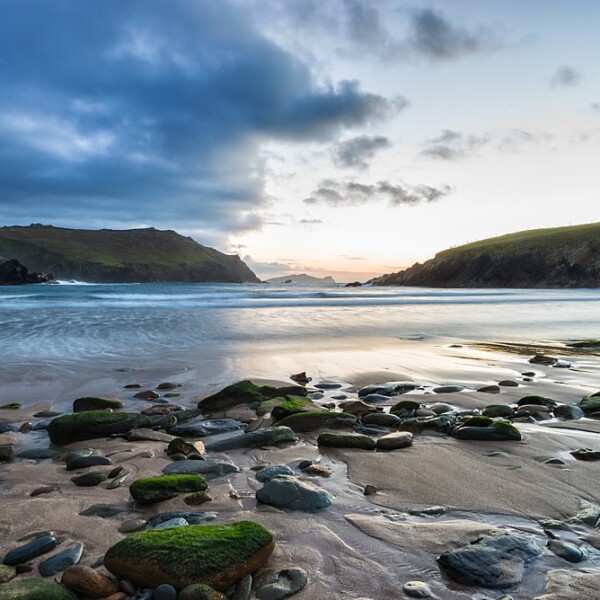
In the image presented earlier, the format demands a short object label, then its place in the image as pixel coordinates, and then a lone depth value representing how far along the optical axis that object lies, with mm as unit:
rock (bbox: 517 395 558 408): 6624
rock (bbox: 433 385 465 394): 7643
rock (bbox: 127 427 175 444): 5336
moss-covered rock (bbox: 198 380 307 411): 6953
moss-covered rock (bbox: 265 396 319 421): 6102
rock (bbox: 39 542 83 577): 2664
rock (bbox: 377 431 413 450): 4891
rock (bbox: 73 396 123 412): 6699
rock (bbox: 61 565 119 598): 2432
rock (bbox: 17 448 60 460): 4797
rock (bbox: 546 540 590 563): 2754
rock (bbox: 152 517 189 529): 3106
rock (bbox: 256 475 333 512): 3523
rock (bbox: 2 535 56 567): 2764
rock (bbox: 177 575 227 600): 2330
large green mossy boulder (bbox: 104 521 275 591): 2486
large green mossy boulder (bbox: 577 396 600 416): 6141
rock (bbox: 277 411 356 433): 5660
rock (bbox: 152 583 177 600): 2361
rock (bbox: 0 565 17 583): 2561
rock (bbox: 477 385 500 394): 7566
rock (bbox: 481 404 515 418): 6176
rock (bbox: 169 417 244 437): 5664
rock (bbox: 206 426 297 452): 5023
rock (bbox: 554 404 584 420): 6016
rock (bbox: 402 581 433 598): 2471
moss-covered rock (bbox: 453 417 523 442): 5082
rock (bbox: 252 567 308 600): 2479
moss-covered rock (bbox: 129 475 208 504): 3625
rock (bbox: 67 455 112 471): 4426
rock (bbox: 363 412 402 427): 5836
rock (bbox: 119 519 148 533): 3186
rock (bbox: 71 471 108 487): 4008
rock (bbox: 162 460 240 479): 4219
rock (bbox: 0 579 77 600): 2332
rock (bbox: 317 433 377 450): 4895
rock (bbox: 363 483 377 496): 3777
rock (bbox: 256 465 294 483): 4113
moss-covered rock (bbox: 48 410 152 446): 5367
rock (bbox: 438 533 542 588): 2570
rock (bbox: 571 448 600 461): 4465
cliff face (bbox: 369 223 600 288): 75062
